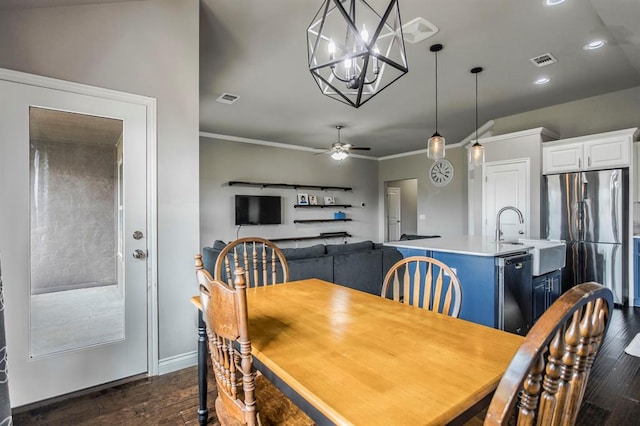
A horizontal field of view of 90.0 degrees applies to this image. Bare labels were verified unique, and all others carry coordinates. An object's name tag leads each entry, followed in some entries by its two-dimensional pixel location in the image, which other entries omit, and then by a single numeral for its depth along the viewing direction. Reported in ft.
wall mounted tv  21.83
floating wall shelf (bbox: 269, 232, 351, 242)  23.80
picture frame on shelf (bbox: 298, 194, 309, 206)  25.04
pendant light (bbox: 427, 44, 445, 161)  11.60
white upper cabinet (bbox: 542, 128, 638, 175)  13.39
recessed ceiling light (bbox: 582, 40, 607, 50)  10.46
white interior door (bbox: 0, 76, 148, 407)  6.48
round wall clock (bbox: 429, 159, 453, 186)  25.06
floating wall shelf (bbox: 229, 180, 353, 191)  21.99
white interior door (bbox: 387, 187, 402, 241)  31.04
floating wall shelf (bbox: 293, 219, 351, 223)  24.97
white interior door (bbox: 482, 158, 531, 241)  16.15
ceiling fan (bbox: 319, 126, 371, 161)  18.64
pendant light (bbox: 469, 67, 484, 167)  12.87
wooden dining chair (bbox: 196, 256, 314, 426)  3.12
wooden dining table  2.55
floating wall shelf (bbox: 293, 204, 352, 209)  24.98
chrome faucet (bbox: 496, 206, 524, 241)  10.47
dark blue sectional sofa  11.29
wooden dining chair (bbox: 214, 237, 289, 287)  6.66
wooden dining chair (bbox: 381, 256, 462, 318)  5.05
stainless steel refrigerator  13.48
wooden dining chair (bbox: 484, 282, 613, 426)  1.98
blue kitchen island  8.36
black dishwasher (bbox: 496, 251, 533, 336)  8.36
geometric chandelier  3.98
